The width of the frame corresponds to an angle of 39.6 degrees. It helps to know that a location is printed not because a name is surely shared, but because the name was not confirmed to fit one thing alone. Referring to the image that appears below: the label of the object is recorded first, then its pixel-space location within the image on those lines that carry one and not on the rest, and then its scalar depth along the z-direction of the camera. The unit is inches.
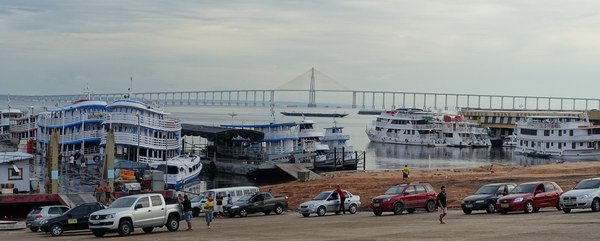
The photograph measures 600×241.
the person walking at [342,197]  1467.8
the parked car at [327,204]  1459.2
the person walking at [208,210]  1268.0
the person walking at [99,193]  1649.9
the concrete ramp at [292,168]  2691.9
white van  1609.3
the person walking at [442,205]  1152.1
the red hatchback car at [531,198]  1275.8
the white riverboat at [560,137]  4156.0
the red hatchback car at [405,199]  1381.6
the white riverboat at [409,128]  5684.1
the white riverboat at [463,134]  5605.3
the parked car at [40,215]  1338.6
